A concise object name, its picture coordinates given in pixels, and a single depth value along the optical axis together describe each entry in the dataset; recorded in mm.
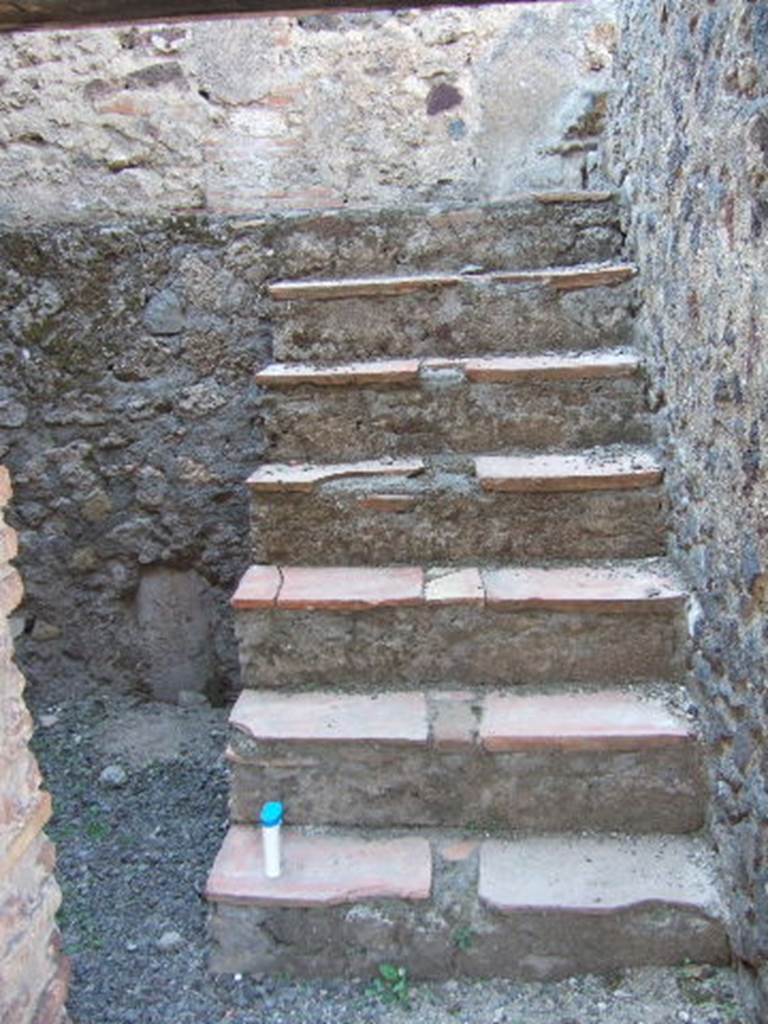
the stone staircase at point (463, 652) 1770
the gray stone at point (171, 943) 1905
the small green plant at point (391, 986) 1749
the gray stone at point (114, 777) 2539
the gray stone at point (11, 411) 2811
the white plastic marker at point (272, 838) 1801
